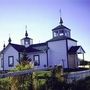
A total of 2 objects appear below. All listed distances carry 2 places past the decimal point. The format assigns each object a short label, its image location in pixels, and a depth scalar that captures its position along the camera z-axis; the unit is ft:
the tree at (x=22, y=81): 16.61
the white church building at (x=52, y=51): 59.41
